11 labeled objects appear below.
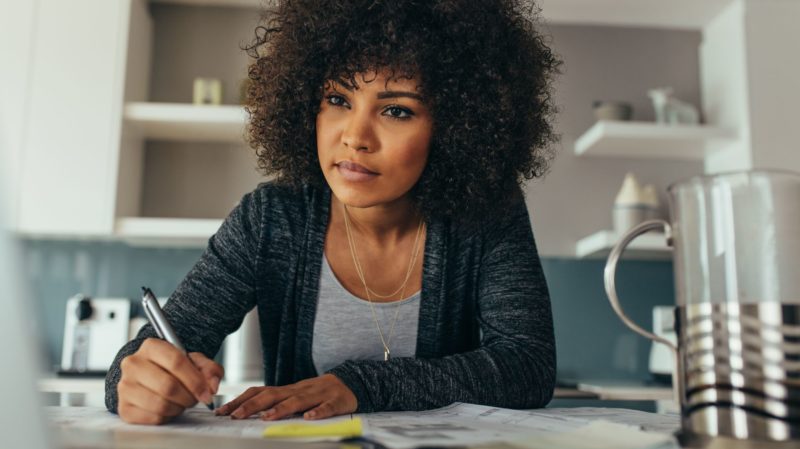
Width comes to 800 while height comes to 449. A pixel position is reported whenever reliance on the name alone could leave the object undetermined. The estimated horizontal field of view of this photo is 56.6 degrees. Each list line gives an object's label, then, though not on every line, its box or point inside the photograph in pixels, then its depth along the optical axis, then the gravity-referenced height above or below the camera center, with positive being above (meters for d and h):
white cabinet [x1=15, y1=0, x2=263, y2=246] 2.66 +0.67
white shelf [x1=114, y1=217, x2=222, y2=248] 2.68 +0.28
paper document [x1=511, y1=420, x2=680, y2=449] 0.53 -0.09
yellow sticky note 0.56 -0.09
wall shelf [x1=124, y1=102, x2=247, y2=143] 2.74 +0.69
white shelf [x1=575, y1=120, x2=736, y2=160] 2.83 +0.68
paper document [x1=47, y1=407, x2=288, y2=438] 0.62 -0.11
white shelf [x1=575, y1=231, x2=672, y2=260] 2.71 +0.25
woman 1.13 +0.18
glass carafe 0.53 +0.00
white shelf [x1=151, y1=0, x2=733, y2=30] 3.01 +1.25
